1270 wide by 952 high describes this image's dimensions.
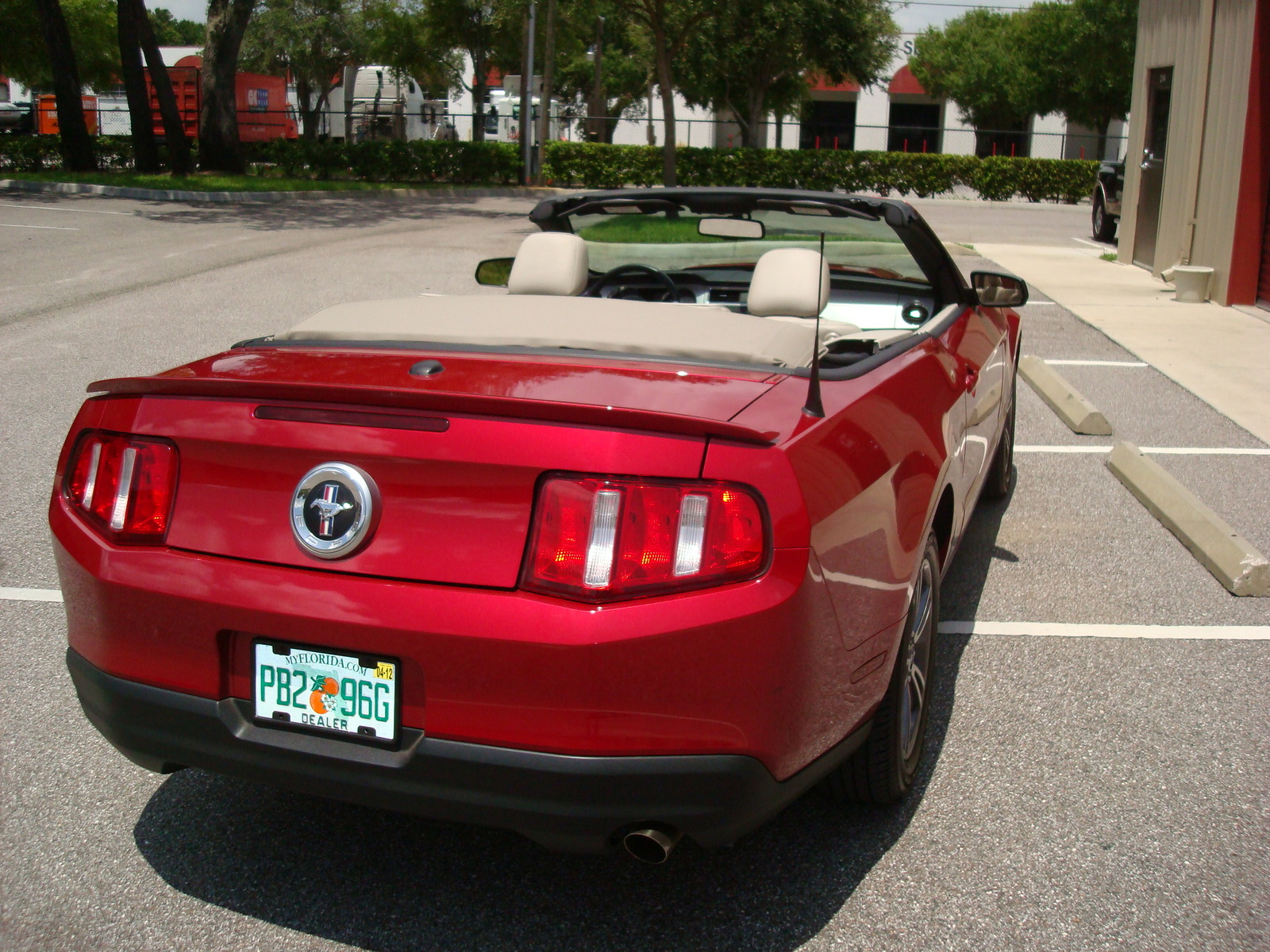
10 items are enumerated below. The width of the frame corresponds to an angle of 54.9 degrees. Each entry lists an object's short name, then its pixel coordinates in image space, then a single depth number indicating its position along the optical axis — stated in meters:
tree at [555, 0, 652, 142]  34.78
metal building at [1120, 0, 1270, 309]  12.13
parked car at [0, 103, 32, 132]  47.75
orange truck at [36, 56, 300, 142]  37.06
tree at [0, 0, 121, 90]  33.84
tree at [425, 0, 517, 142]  38.31
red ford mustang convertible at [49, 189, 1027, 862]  2.28
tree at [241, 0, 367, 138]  50.34
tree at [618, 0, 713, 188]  26.78
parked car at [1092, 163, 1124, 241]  18.86
